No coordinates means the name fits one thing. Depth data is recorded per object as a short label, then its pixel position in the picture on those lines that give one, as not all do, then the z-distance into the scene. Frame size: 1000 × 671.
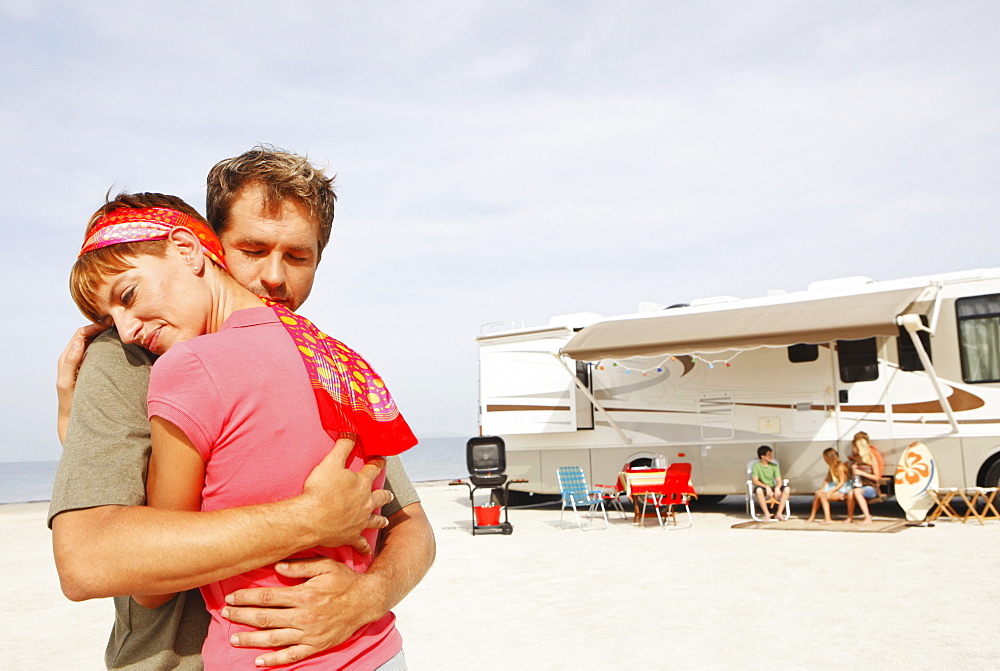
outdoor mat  9.84
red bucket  10.99
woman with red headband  1.21
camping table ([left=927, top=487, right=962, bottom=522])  10.30
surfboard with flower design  10.34
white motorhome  10.53
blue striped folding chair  11.75
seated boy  11.22
